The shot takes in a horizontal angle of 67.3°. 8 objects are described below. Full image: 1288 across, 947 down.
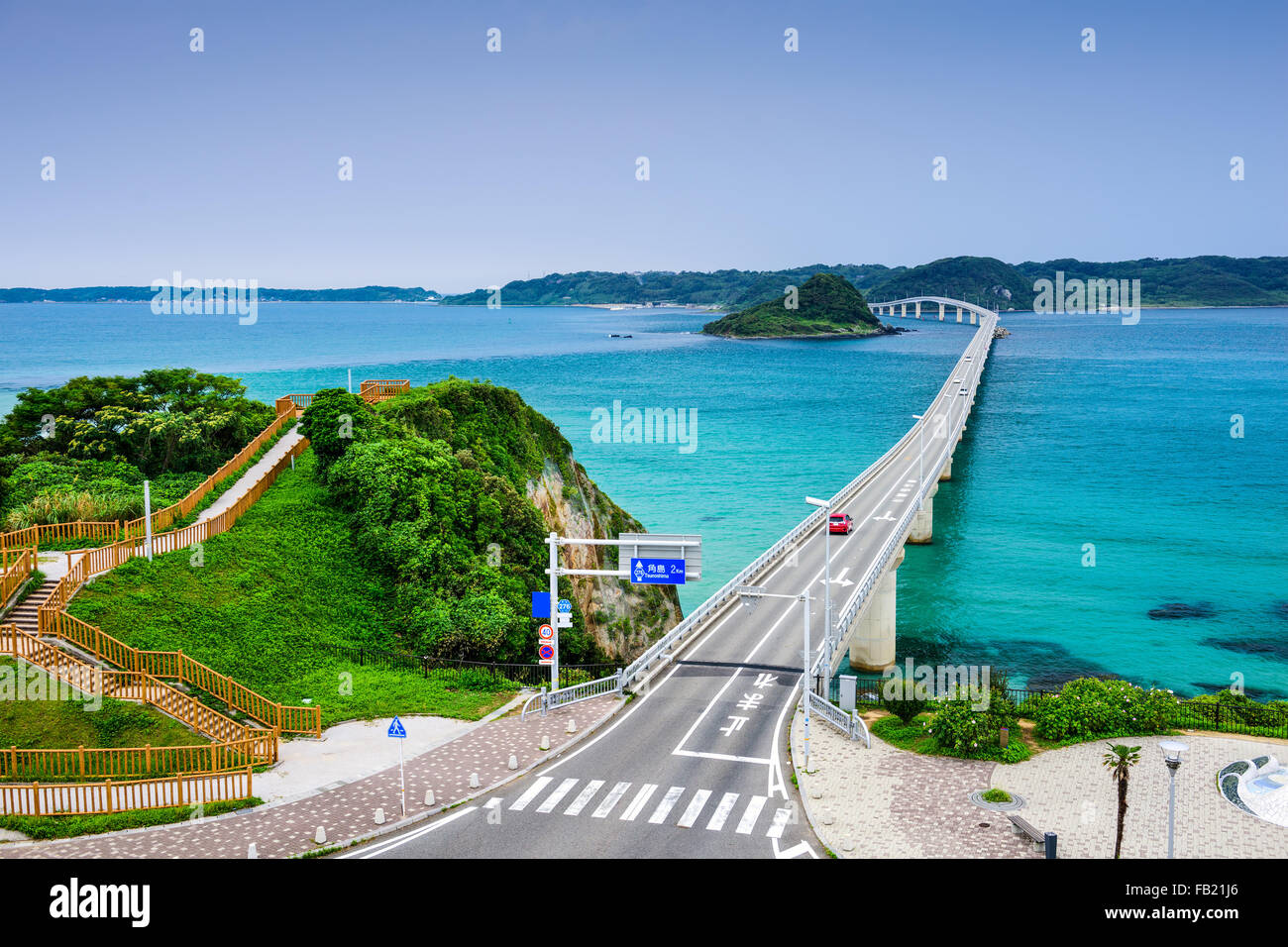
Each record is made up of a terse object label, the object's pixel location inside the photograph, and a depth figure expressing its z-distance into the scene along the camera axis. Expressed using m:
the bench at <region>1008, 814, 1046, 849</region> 22.00
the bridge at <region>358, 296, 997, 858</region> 22.30
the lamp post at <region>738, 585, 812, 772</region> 30.66
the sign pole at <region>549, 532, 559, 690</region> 31.50
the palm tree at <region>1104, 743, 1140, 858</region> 20.48
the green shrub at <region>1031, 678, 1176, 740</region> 29.61
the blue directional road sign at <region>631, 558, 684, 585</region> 32.11
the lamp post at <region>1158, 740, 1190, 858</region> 19.25
